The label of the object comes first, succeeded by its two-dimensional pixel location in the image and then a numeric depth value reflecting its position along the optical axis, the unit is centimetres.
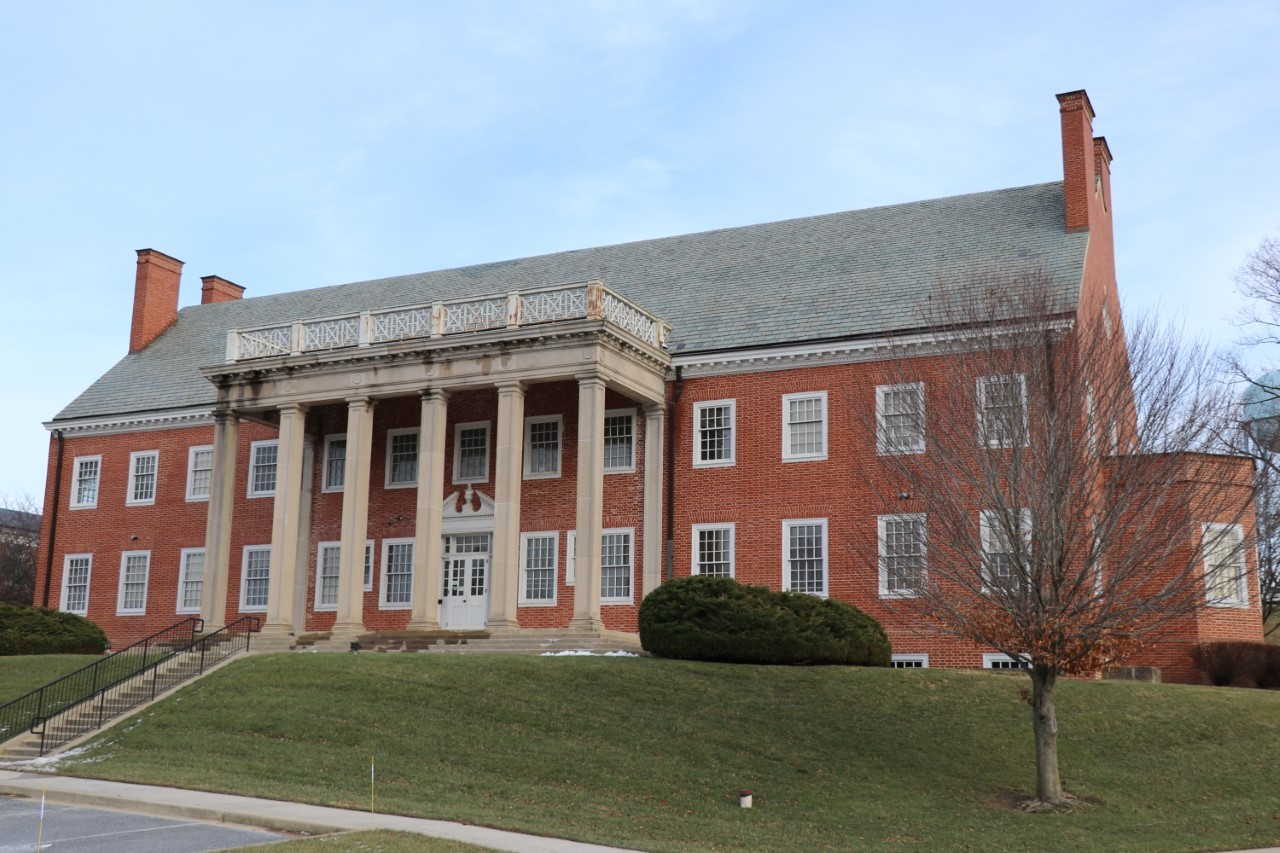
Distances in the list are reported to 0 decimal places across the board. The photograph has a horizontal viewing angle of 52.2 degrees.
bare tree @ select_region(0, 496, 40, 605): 7662
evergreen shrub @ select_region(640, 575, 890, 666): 2641
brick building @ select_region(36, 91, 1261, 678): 3125
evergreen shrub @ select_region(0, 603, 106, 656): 3388
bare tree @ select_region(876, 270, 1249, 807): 1997
